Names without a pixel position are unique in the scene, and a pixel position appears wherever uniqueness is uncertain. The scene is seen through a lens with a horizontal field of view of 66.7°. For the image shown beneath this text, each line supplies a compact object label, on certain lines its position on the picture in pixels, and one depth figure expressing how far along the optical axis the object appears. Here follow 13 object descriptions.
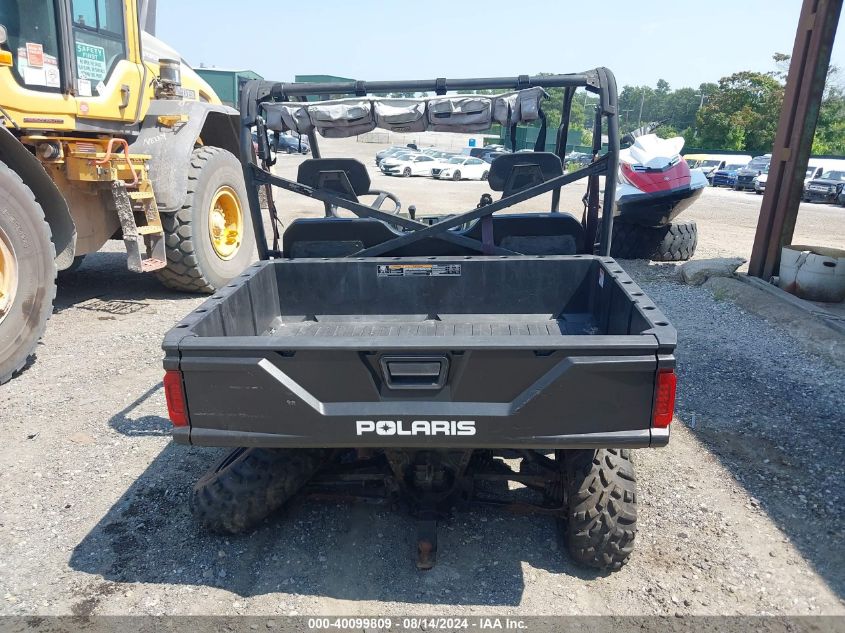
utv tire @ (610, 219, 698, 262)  9.14
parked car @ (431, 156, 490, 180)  26.56
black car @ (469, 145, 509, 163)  32.62
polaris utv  2.30
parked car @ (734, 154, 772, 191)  27.81
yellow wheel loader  4.56
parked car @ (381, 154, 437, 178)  26.78
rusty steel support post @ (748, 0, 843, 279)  6.65
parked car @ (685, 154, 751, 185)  31.06
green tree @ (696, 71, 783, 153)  47.28
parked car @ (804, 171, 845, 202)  21.75
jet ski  8.64
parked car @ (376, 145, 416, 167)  28.83
